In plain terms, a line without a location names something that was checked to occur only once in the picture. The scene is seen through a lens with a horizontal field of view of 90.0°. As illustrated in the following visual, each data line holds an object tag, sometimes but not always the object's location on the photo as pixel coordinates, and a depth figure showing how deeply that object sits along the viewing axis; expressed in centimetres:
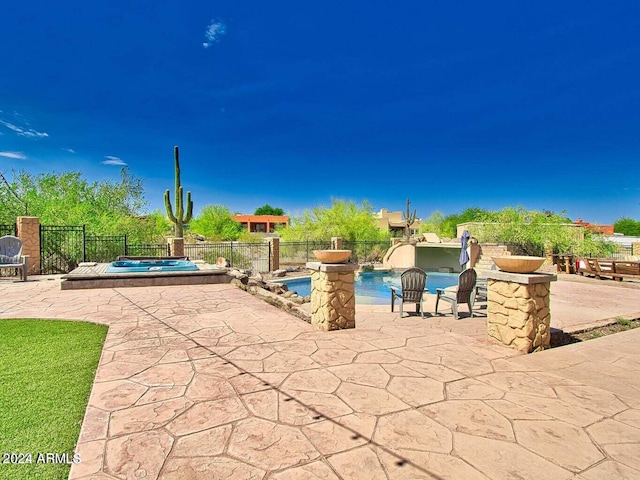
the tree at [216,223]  3559
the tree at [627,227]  4949
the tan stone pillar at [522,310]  391
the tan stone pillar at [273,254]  1831
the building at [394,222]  4750
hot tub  984
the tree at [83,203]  1357
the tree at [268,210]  7656
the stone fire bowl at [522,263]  399
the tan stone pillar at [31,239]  1088
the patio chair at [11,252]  965
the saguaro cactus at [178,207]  1719
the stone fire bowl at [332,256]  482
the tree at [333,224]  2609
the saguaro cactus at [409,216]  2985
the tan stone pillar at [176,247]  1451
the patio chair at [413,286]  606
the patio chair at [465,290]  587
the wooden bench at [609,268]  1048
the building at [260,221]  6238
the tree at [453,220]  4526
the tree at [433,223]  4447
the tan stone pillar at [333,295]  476
